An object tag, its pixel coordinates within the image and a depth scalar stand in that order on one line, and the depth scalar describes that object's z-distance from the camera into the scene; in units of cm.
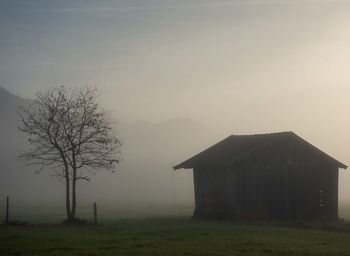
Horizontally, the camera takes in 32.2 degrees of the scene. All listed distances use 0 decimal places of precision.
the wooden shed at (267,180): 4597
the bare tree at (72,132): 4400
